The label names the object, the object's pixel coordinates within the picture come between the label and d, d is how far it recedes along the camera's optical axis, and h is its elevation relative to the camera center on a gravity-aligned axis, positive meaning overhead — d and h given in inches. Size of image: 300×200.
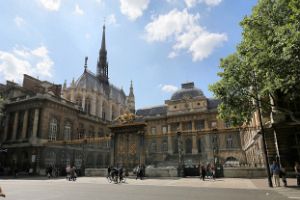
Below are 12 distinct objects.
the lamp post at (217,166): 888.9 -30.0
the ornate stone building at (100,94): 2230.6 +674.5
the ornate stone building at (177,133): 940.6 +129.4
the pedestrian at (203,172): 782.5 -46.4
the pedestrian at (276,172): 585.2 -38.1
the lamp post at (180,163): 879.1 -17.7
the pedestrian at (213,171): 832.2 -45.9
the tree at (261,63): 476.7 +213.8
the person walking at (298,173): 571.7 -41.1
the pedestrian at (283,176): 575.2 -47.5
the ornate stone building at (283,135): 748.6 +68.2
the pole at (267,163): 561.6 -17.1
